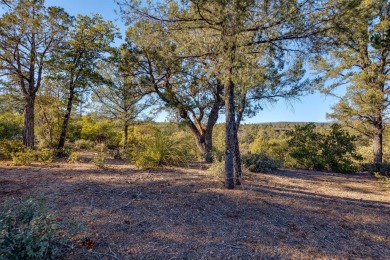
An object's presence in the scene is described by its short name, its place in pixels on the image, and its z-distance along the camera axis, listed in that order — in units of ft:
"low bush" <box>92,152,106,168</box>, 15.16
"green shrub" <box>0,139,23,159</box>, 17.03
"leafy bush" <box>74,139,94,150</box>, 31.17
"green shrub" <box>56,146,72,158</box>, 20.58
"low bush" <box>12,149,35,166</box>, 14.96
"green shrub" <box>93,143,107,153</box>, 25.46
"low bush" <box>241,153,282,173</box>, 18.63
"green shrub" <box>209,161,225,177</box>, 13.89
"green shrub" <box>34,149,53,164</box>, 16.35
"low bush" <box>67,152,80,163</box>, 17.44
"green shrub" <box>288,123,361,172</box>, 23.93
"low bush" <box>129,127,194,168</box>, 16.04
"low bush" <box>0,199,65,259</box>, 4.31
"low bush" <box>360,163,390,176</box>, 21.40
